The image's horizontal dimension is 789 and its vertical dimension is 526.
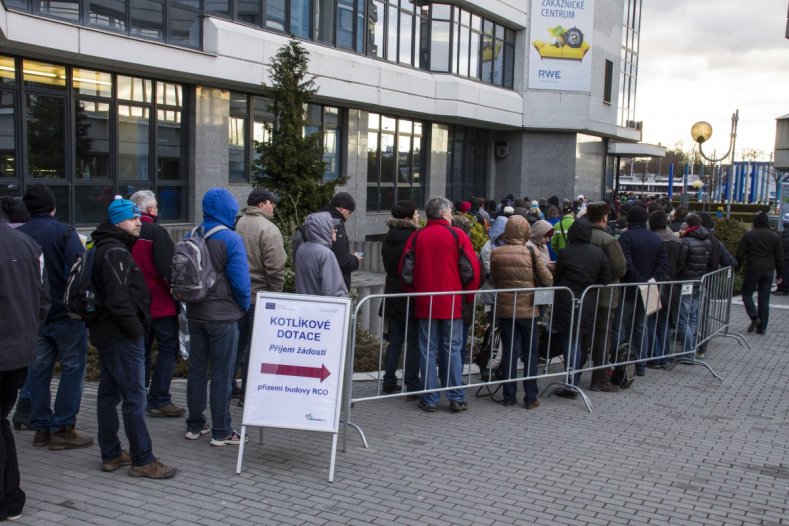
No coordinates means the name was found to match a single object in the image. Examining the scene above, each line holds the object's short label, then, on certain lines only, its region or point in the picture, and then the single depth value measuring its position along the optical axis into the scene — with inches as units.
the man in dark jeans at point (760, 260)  513.7
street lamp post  712.4
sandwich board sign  231.0
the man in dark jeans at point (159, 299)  262.4
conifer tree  497.7
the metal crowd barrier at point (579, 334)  307.4
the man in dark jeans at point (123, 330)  205.8
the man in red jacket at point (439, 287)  293.3
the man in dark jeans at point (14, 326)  181.3
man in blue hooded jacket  236.7
